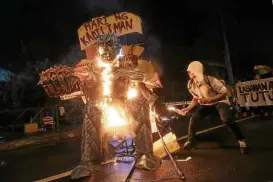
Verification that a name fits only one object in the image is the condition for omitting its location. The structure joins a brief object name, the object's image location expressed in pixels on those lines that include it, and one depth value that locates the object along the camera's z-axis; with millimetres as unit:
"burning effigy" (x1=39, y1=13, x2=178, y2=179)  4395
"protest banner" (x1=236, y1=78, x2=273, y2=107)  9594
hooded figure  5246
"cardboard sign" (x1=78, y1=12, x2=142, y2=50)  5203
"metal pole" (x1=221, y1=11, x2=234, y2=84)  18162
